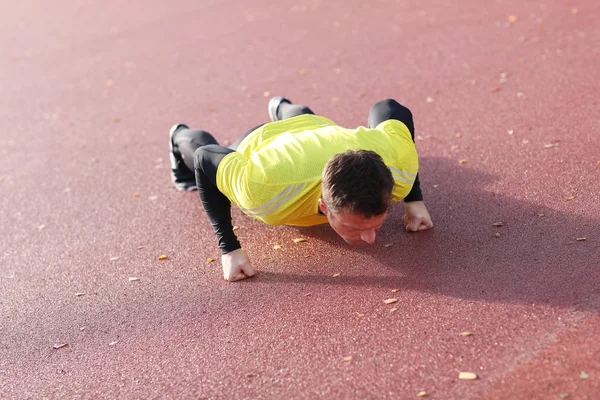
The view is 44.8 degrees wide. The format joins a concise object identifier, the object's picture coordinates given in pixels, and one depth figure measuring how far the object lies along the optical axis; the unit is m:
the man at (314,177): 3.27
